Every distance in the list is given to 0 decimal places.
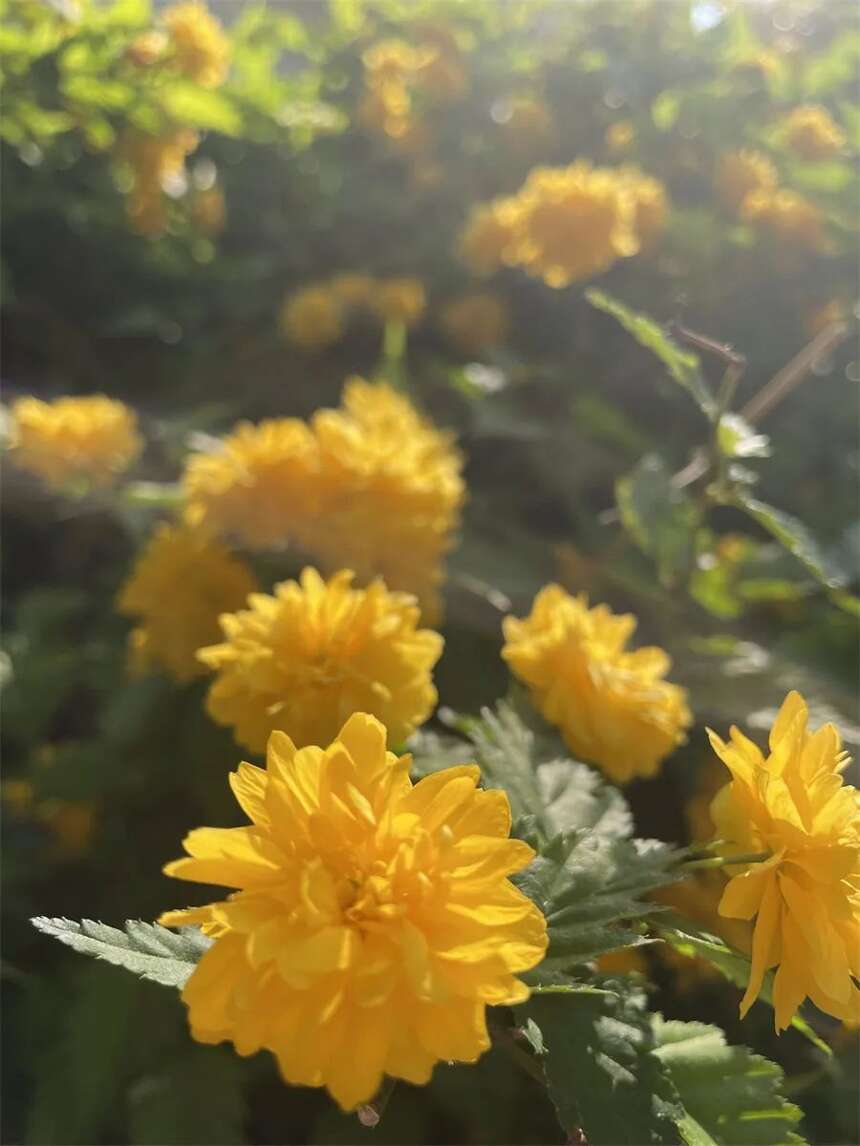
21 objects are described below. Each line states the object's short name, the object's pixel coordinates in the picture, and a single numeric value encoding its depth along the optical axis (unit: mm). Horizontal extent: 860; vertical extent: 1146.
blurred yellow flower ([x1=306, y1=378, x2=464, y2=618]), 223
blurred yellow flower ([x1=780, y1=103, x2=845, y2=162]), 399
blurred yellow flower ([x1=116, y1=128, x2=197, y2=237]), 389
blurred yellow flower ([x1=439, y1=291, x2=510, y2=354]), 402
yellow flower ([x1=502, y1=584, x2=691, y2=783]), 181
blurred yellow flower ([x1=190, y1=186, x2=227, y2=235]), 428
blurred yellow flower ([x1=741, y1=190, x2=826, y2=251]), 373
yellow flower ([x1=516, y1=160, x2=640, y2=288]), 314
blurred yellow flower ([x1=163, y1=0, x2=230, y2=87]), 374
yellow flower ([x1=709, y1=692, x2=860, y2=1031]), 120
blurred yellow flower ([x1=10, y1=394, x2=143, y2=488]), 311
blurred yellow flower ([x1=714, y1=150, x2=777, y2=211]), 392
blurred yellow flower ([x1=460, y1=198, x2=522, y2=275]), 358
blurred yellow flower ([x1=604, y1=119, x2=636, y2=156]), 427
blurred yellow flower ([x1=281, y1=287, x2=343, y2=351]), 394
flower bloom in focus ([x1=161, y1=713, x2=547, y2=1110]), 105
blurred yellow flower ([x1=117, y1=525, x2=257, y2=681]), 228
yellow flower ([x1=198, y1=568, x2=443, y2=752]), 163
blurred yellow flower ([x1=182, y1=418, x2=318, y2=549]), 233
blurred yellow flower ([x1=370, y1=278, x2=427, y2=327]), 395
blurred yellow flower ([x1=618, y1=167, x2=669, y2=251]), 357
